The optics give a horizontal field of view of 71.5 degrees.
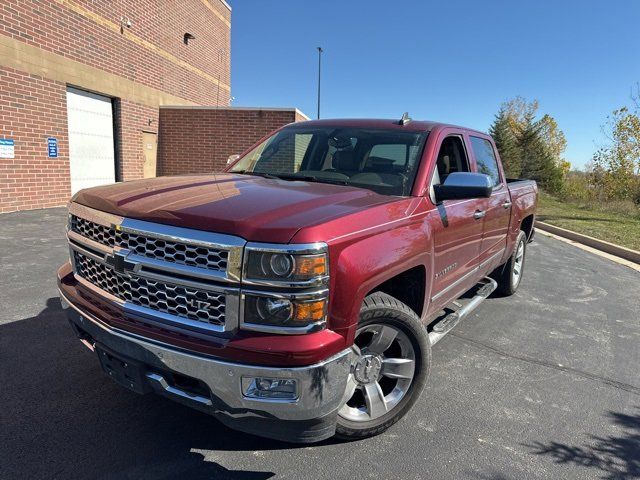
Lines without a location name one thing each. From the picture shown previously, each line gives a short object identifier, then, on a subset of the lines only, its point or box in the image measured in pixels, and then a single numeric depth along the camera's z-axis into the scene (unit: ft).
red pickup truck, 6.50
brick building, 31.07
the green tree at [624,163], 74.69
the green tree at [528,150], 128.98
